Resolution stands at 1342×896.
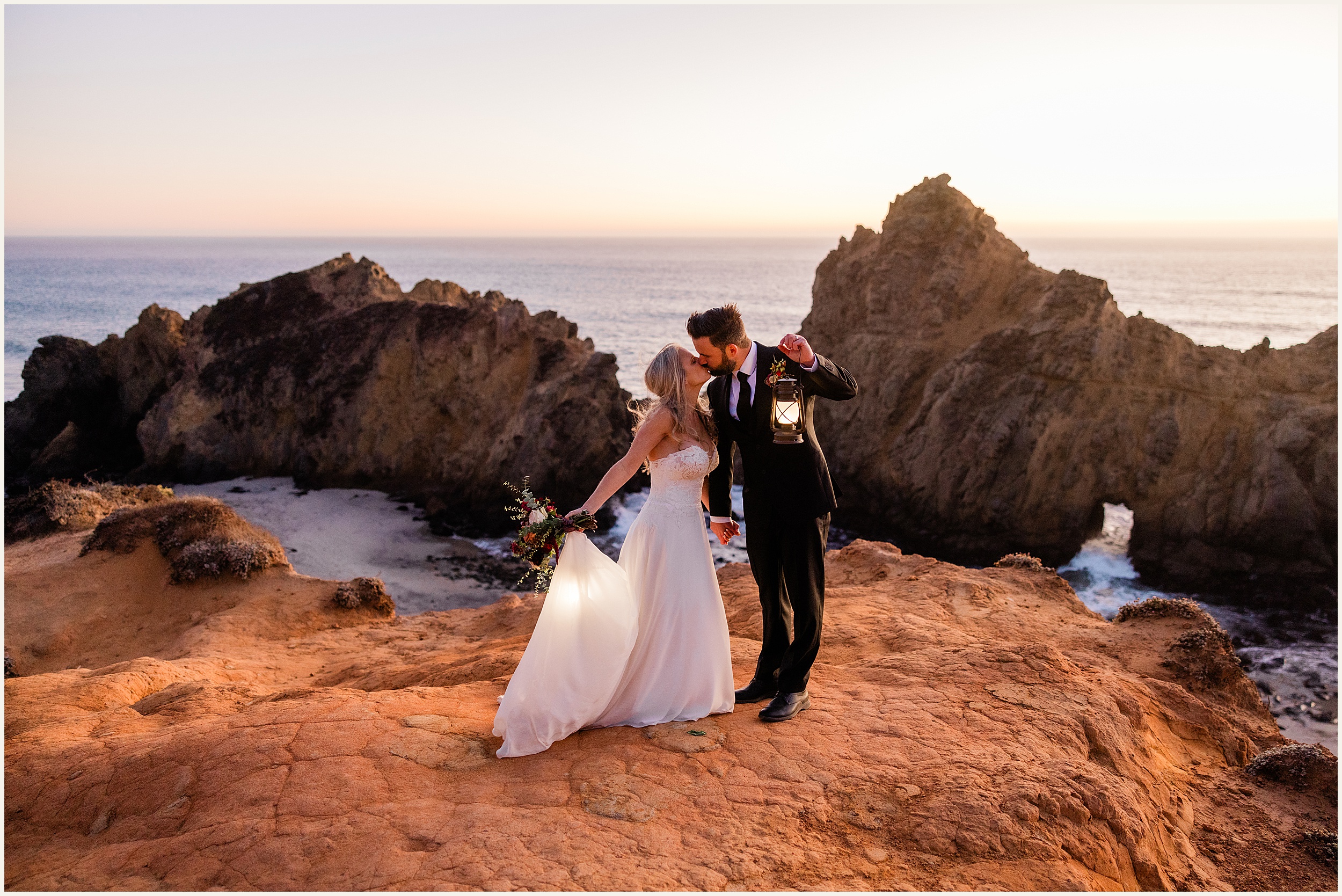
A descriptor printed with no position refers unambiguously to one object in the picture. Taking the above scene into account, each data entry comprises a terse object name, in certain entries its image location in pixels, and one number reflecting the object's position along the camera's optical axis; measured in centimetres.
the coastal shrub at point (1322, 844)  507
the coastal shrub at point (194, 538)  1255
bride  516
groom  515
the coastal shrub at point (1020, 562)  1078
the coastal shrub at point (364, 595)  1209
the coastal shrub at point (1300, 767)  574
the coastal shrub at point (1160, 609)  895
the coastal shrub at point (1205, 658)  775
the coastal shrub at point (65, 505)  1568
